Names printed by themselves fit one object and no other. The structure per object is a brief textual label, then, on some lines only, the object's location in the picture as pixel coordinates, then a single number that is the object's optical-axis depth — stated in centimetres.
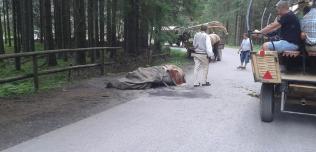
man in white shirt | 1477
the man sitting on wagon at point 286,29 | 940
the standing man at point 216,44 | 2598
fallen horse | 1358
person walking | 2227
